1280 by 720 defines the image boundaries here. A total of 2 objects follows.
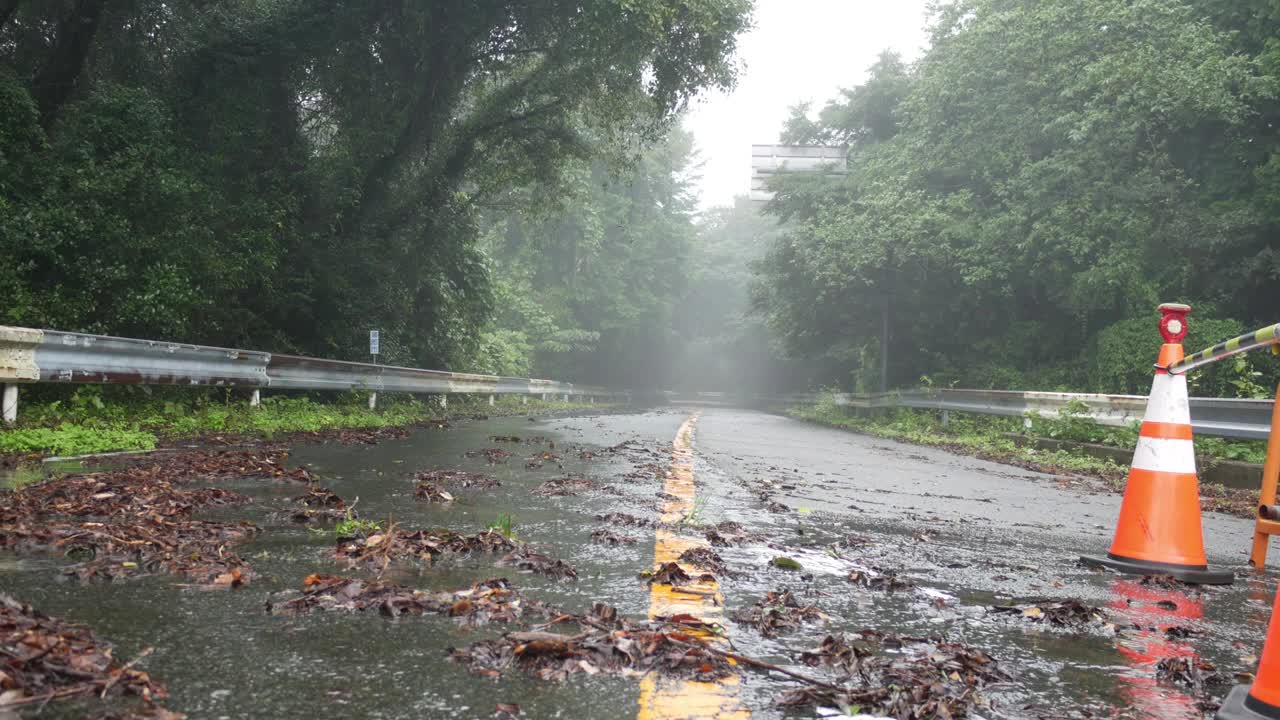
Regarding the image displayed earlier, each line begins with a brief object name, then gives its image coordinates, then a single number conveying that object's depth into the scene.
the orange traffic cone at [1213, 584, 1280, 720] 2.27
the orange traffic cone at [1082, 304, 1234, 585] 4.82
